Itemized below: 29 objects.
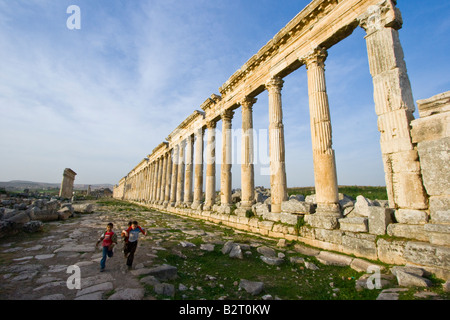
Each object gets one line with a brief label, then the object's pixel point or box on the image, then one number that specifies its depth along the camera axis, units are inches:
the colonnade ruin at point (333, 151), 192.1
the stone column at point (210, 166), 577.6
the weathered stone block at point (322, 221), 259.6
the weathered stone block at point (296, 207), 302.4
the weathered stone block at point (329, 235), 243.0
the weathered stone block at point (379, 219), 213.5
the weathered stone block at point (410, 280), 147.0
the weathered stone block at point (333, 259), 208.8
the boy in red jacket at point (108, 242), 179.5
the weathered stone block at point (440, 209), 181.9
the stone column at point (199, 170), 680.4
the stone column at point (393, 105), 210.8
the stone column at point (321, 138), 283.6
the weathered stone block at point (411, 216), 197.6
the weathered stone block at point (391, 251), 187.8
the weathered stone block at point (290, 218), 304.5
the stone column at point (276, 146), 360.5
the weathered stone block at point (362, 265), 187.2
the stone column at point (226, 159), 504.8
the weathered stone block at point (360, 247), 207.6
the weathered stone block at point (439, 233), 172.1
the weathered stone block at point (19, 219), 302.8
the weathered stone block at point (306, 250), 240.8
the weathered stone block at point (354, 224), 228.4
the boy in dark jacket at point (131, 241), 183.0
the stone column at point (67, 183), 1460.4
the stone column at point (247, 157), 440.1
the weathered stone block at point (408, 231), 190.5
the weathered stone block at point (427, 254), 162.9
